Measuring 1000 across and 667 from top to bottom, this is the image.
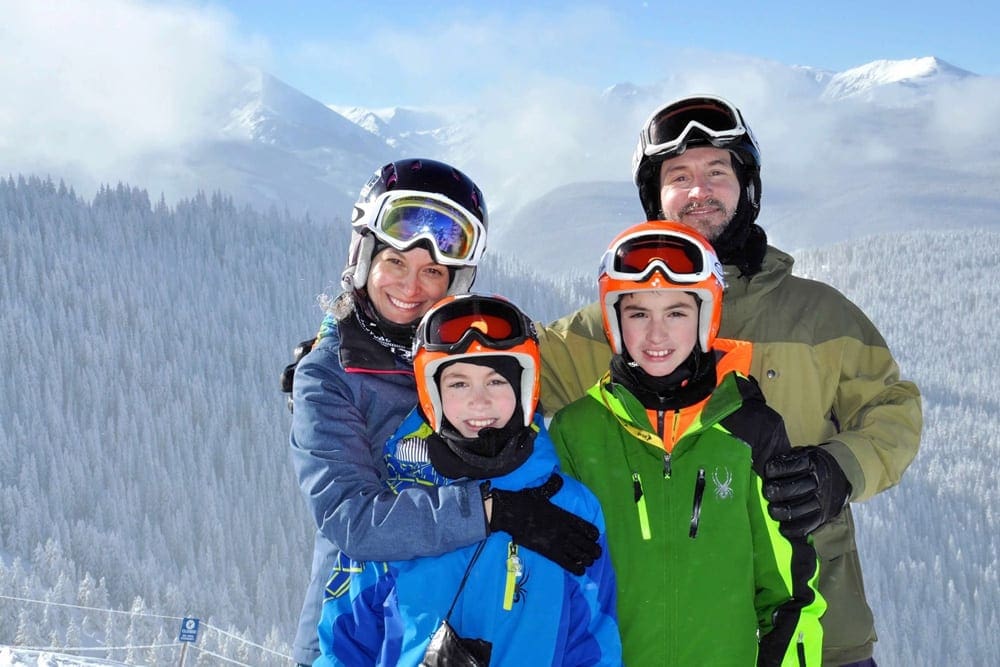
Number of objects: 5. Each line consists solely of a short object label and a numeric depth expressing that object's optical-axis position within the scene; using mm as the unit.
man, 3287
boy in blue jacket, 2984
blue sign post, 10594
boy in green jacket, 3135
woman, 2979
